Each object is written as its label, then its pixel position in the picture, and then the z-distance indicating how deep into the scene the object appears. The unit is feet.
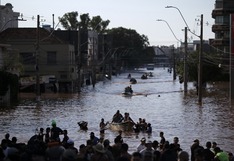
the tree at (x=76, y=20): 566.23
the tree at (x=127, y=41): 620.57
